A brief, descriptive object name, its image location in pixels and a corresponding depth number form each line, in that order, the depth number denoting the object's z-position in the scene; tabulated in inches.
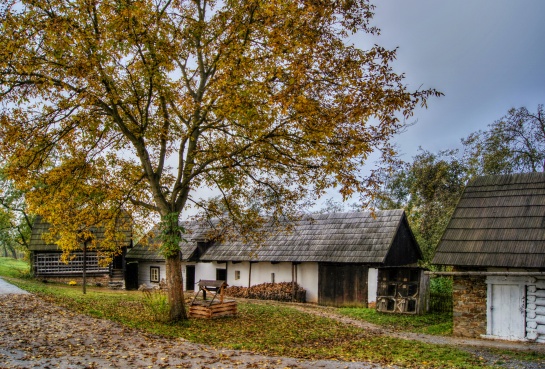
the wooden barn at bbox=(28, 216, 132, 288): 1286.9
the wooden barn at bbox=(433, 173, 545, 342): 573.0
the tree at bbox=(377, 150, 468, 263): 1206.9
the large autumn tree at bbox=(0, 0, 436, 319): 483.2
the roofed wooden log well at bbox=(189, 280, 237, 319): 661.3
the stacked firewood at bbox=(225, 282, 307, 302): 1012.5
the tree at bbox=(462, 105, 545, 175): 1115.3
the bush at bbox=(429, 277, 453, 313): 823.8
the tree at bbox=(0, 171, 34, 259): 1471.5
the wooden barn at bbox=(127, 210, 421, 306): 930.7
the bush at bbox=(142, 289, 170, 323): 603.8
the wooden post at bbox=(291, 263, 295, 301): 1011.3
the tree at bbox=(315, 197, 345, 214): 2028.8
